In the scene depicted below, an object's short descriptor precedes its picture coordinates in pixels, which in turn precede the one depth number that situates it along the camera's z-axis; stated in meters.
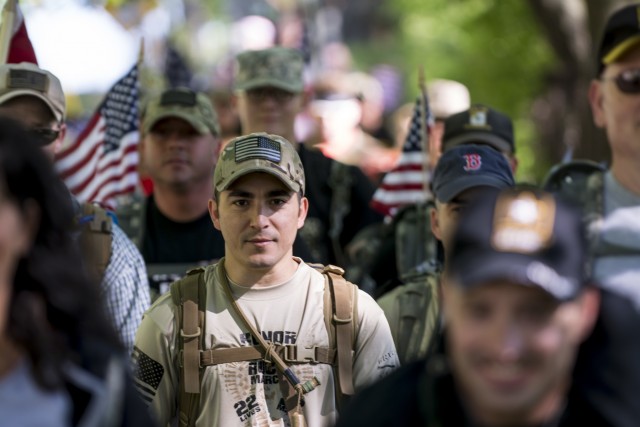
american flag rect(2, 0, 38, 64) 8.74
